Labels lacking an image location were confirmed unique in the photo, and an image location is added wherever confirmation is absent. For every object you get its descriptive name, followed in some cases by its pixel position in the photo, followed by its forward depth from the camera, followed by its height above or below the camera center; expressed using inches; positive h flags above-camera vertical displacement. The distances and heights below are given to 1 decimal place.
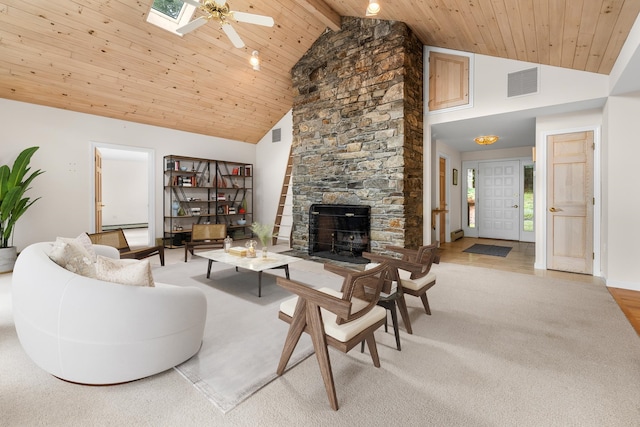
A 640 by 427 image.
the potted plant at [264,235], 148.9 -13.2
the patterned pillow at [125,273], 69.8 -15.0
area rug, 70.8 -40.0
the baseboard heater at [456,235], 297.2 -25.0
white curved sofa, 64.8 -26.2
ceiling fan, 120.3 +82.0
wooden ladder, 283.9 +10.3
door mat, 233.5 -32.5
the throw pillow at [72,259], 77.1 -13.1
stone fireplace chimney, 180.4 +55.4
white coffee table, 132.5 -24.2
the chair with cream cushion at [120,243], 161.9 -19.7
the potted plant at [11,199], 165.0 +5.9
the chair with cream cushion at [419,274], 98.3 -22.1
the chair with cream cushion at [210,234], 212.4 -18.5
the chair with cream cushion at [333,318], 64.6 -25.9
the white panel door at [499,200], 295.1 +10.4
